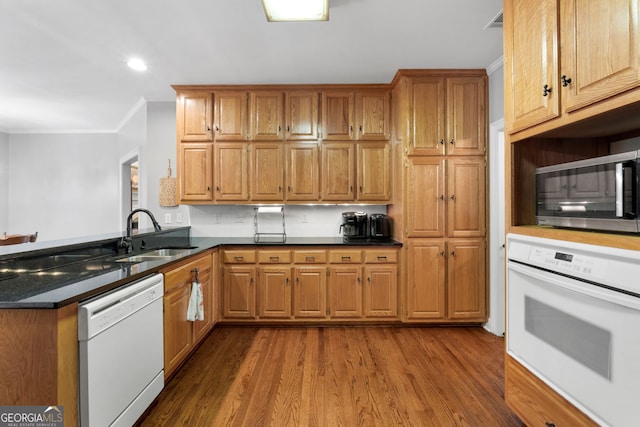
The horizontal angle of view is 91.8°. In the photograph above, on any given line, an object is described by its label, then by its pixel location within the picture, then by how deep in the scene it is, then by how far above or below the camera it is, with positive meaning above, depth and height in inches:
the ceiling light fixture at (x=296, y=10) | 77.7 +52.8
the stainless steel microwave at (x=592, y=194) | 44.4 +3.0
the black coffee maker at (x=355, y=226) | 134.4 -5.7
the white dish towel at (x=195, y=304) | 93.0 -27.7
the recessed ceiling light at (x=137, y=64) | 112.2 +55.7
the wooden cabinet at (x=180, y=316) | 81.4 -28.6
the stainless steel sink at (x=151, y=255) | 98.7 -14.2
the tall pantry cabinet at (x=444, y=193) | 122.0 +7.7
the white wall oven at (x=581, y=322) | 41.1 -17.7
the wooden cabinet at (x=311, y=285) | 125.0 -29.2
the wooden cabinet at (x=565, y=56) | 43.1 +25.9
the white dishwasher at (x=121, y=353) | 51.3 -26.8
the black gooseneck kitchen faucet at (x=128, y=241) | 96.6 -8.5
